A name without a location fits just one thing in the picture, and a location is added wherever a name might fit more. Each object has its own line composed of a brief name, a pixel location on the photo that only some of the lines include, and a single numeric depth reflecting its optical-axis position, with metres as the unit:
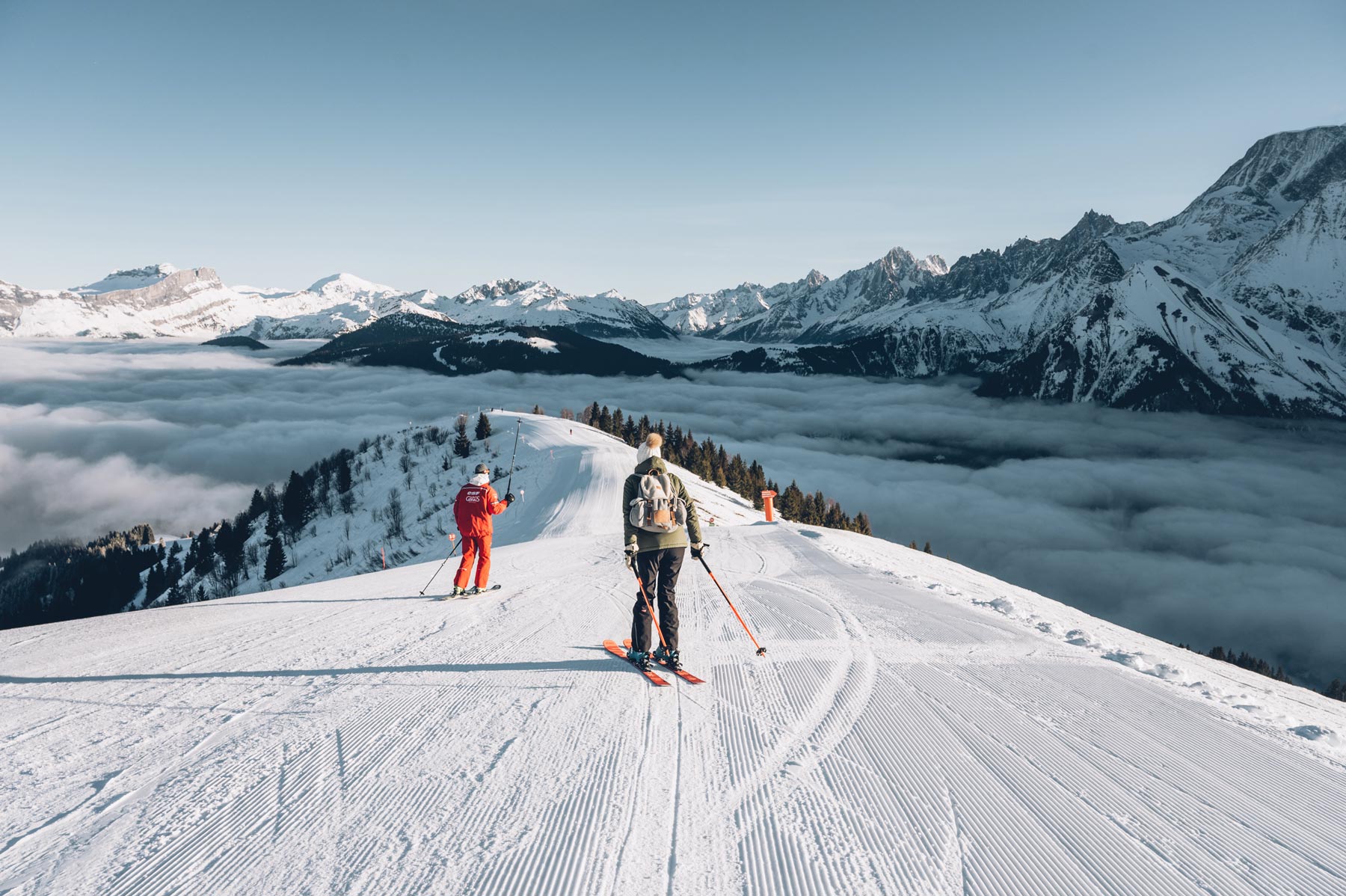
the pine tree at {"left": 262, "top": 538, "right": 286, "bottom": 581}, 68.89
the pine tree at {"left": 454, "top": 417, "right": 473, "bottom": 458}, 78.88
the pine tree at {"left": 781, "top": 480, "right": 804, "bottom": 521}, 72.88
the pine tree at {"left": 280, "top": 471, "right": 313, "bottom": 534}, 80.56
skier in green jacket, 6.70
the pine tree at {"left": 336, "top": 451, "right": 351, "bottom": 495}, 83.62
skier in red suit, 10.85
